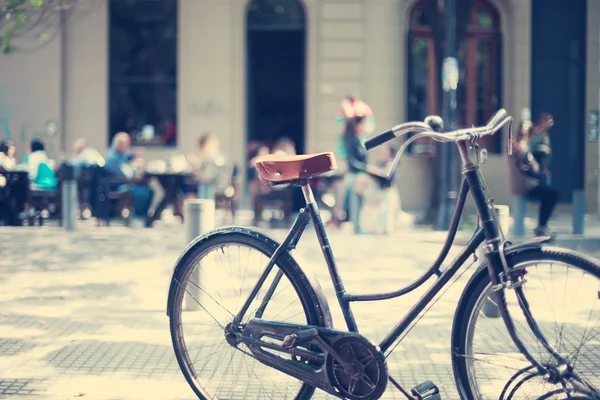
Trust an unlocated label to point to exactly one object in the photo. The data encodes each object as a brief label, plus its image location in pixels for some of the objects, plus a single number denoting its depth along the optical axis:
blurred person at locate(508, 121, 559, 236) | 12.78
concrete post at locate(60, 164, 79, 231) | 12.88
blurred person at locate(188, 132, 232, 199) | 14.89
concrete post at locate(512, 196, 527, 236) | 12.30
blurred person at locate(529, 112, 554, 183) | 13.14
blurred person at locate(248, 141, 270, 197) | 17.34
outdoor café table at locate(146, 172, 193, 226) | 14.35
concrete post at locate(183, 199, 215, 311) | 7.46
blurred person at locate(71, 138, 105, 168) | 14.68
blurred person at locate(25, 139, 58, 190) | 14.55
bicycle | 3.81
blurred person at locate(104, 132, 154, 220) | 14.53
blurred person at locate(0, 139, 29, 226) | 13.88
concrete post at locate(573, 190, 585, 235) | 12.41
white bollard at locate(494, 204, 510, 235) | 6.77
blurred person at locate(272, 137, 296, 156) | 14.43
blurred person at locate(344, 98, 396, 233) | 13.24
